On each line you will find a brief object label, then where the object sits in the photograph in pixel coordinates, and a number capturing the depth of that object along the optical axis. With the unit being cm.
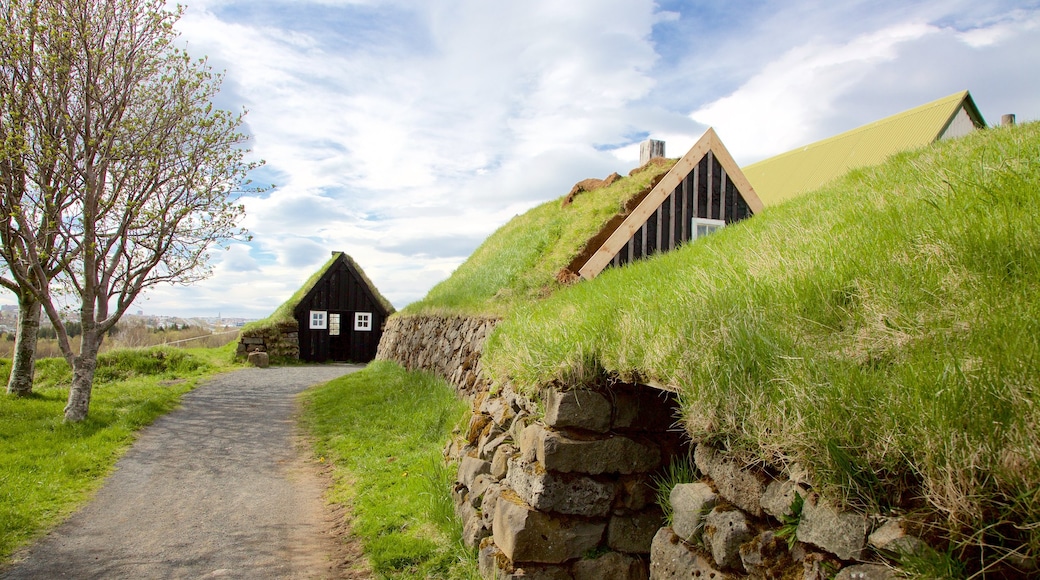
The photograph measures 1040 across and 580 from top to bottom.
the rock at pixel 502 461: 602
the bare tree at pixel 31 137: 1291
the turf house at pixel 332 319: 2769
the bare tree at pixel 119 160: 1294
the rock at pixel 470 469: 653
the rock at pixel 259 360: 2516
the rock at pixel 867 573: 253
